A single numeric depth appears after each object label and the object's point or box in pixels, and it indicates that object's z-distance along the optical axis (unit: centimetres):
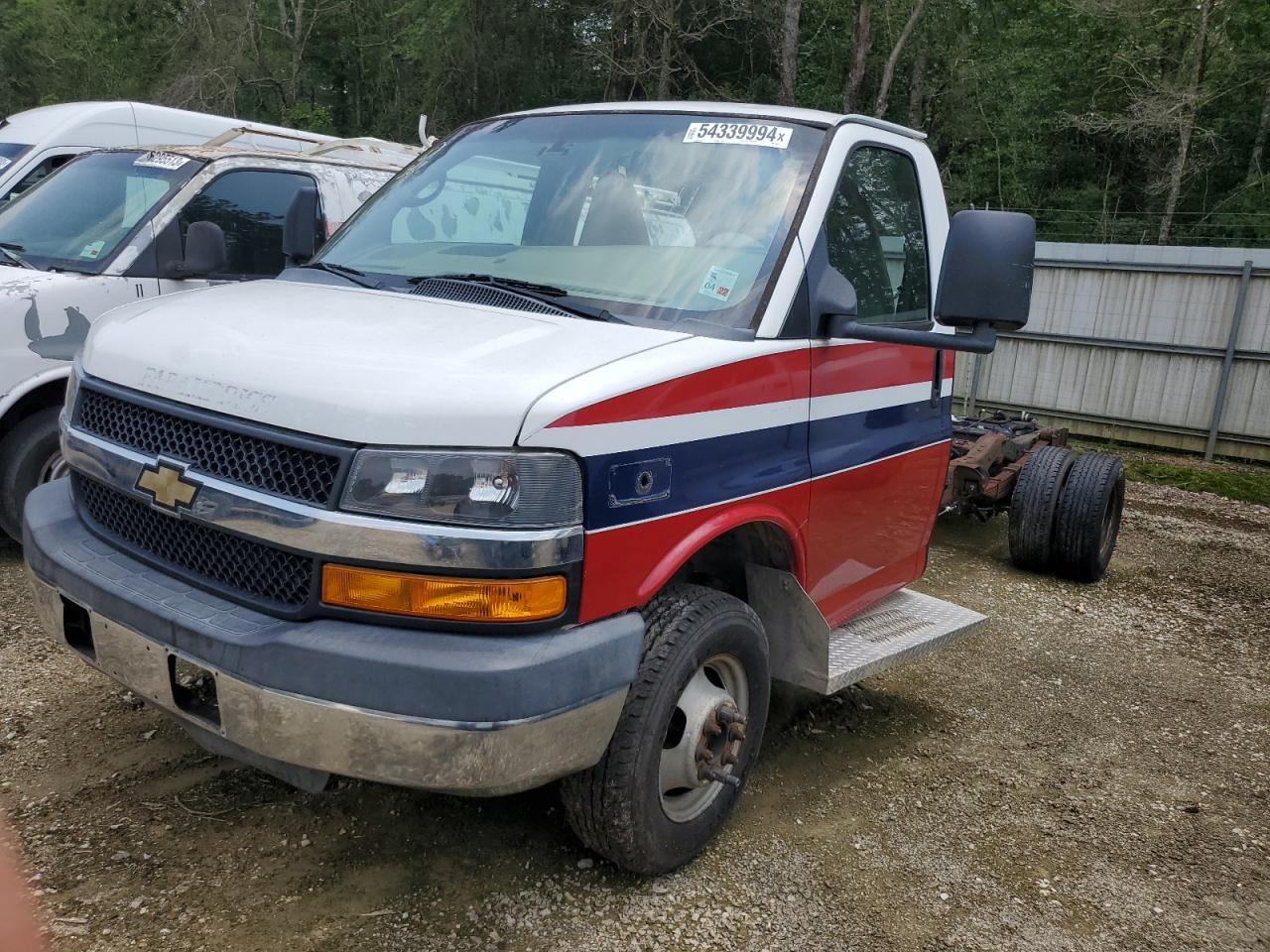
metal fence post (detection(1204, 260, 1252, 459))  1061
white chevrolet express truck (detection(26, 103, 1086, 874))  232
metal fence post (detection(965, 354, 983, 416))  1197
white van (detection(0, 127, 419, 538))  516
